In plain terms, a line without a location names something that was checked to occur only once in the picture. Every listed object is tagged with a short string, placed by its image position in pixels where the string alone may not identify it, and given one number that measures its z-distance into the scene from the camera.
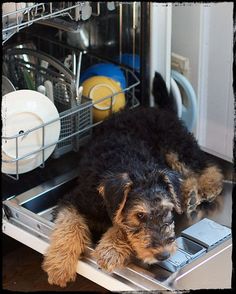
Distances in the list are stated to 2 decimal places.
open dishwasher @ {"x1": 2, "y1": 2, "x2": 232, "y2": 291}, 1.73
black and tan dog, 1.68
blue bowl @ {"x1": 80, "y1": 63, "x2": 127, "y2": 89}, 2.25
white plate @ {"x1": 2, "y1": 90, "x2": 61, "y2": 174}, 1.92
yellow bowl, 2.21
